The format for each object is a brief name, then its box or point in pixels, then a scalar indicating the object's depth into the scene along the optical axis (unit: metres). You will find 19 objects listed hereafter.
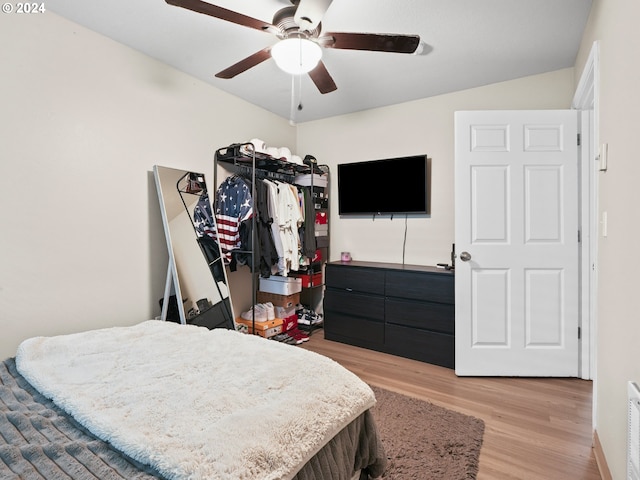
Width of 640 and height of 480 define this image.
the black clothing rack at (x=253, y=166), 2.98
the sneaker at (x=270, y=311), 3.41
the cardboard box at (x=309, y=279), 3.73
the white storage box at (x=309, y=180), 3.73
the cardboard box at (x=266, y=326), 3.24
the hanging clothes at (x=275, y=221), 3.18
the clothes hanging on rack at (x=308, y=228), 3.55
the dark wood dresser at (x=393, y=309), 2.87
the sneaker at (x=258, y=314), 3.38
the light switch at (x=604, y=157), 1.61
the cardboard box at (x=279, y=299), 3.54
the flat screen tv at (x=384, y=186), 3.35
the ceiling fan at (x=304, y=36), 1.57
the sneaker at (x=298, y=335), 3.42
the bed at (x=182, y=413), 0.85
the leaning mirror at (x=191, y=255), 2.57
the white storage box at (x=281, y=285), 3.46
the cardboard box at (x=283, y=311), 3.52
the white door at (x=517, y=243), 2.55
